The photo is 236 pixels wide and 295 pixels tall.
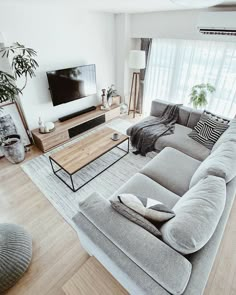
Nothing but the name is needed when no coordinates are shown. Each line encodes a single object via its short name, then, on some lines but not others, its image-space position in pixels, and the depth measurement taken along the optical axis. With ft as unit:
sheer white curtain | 10.50
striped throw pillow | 8.79
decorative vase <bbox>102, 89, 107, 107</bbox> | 13.75
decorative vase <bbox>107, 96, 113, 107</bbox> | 14.11
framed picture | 10.05
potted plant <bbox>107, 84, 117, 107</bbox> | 13.94
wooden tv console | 10.72
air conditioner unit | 8.20
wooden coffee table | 8.03
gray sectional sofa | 3.32
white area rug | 7.73
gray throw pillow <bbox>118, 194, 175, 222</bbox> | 4.23
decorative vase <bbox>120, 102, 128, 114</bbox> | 15.06
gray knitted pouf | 5.09
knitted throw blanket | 9.91
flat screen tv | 10.68
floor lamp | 12.28
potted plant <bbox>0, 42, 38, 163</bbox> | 7.40
